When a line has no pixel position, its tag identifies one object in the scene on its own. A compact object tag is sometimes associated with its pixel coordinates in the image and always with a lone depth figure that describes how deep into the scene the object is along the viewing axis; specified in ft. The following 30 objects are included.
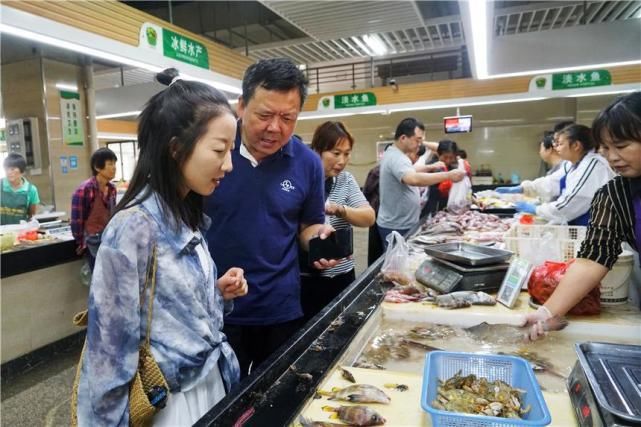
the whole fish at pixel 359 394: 3.74
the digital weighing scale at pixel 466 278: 6.78
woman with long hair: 3.25
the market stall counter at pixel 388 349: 3.54
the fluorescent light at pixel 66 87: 21.20
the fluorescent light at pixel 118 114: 30.09
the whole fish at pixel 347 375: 4.13
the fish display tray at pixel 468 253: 6.93
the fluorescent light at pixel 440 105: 30.66
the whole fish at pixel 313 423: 3.38
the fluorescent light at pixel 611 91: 27.37
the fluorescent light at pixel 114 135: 41.95
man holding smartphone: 5.52
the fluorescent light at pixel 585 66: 21.01
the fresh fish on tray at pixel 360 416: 3.42
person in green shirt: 17.22
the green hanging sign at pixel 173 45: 14.49
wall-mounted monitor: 29.66
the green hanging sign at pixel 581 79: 26.71
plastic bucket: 6.12
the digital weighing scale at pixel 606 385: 2.83
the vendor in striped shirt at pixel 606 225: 5.34
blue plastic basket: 3.11
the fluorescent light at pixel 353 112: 33.47
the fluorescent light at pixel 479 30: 9.91
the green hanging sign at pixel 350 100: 33.83
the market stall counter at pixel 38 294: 11.69
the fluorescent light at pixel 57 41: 9.49
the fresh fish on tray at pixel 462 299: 6.33
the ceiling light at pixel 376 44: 26.02
